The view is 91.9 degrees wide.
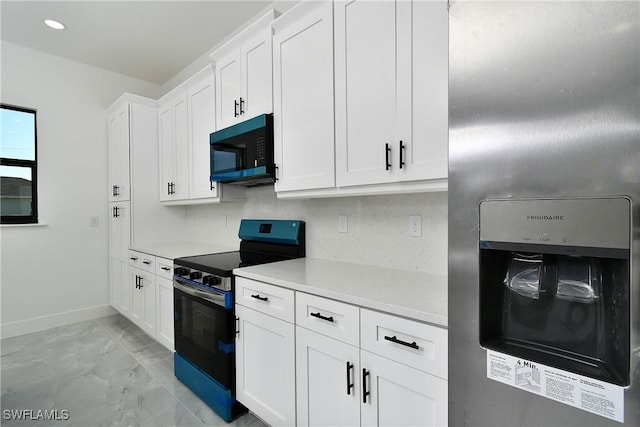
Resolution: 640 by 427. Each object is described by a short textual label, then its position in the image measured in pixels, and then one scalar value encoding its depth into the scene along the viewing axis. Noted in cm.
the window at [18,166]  316
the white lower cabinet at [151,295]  253
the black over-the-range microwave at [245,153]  203
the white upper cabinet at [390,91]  128
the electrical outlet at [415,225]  166
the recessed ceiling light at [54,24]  278
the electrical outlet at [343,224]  201
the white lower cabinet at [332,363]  107
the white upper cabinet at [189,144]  265
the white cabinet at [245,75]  204
